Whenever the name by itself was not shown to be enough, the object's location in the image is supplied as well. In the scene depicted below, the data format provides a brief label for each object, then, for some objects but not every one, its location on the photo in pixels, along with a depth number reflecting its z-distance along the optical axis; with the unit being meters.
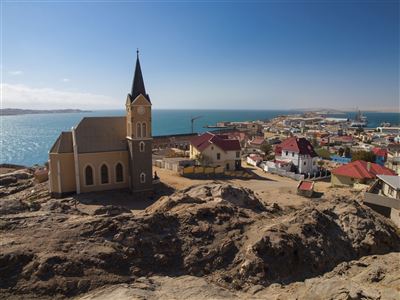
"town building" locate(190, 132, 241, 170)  43.81
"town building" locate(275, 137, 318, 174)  45.03
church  28.88
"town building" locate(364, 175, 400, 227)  24.17
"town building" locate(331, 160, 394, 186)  35.72
